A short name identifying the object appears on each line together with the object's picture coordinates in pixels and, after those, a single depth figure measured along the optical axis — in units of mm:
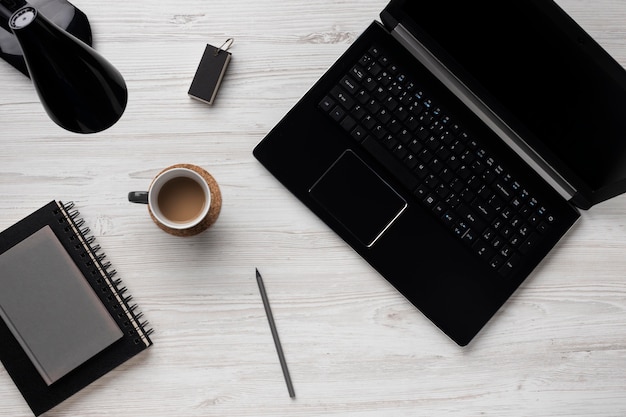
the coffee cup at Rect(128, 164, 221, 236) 723
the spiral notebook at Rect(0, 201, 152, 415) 745
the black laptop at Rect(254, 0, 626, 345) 800
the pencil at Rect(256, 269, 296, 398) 791
